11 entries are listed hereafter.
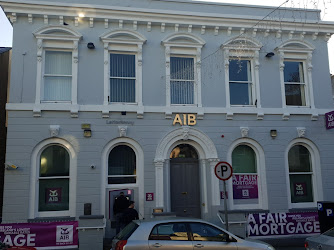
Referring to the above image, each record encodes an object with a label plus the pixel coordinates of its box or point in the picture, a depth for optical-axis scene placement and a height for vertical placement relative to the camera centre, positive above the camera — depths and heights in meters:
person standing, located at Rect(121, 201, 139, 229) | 9.81 -1.06
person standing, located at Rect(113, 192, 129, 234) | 10.67 -0.77
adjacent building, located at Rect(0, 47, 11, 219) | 13.21 +3.81
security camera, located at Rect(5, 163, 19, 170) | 10.27 +0.53
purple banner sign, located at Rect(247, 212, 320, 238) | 9.79 -1.42
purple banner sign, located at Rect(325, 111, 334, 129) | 12.24 +2.18
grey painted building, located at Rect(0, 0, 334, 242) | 10.82 +2.55
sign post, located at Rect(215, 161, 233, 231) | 8.65 +0.21
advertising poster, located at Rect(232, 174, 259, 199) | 11.88 -0.31
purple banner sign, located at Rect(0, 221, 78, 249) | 8.34 -1.36
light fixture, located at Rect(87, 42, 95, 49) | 11.24 +4.71
